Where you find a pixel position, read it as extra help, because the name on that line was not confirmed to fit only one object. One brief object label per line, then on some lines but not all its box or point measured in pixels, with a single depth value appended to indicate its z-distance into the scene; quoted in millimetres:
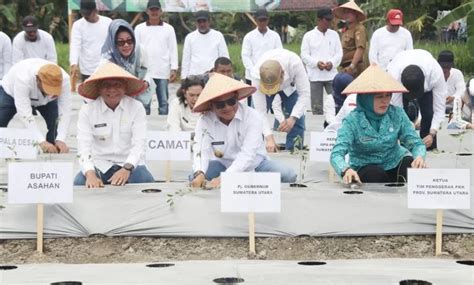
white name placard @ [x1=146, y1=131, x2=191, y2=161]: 5355
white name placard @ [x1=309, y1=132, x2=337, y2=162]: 5355
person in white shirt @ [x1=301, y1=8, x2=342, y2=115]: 10086
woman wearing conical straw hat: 4820
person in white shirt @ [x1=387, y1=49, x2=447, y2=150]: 6188
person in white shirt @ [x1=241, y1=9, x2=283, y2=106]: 9852
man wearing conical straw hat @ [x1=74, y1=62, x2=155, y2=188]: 4983
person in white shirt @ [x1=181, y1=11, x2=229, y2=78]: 9430
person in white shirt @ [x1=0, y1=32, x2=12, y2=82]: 8686
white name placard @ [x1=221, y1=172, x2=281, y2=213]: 4137
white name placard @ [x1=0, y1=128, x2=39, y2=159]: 5426
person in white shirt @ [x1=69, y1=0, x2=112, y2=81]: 8516
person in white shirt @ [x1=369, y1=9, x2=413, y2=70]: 9438
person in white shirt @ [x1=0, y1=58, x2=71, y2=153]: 6016
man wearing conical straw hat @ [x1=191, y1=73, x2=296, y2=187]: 4785
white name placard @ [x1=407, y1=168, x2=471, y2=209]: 4207
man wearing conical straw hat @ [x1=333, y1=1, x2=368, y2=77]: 9695
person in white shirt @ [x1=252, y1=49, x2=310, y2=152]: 6379
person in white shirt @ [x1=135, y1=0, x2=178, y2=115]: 9484
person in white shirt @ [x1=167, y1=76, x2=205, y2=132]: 5934
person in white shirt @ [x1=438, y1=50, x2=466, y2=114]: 8727
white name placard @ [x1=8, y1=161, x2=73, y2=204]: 4219
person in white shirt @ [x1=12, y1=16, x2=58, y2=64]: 8703
